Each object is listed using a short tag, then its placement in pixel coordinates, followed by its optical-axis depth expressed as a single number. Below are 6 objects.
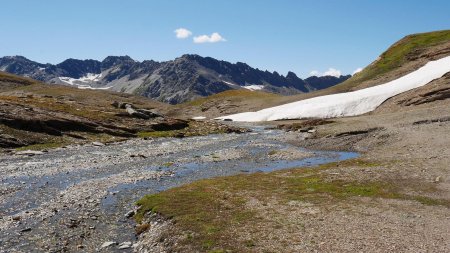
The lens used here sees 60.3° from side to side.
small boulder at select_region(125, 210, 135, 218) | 29.11
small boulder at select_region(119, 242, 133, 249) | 23.17
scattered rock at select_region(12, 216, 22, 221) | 27.58
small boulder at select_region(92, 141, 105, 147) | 66.44
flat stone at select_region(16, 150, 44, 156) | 54.68
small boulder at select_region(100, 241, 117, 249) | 23.23
